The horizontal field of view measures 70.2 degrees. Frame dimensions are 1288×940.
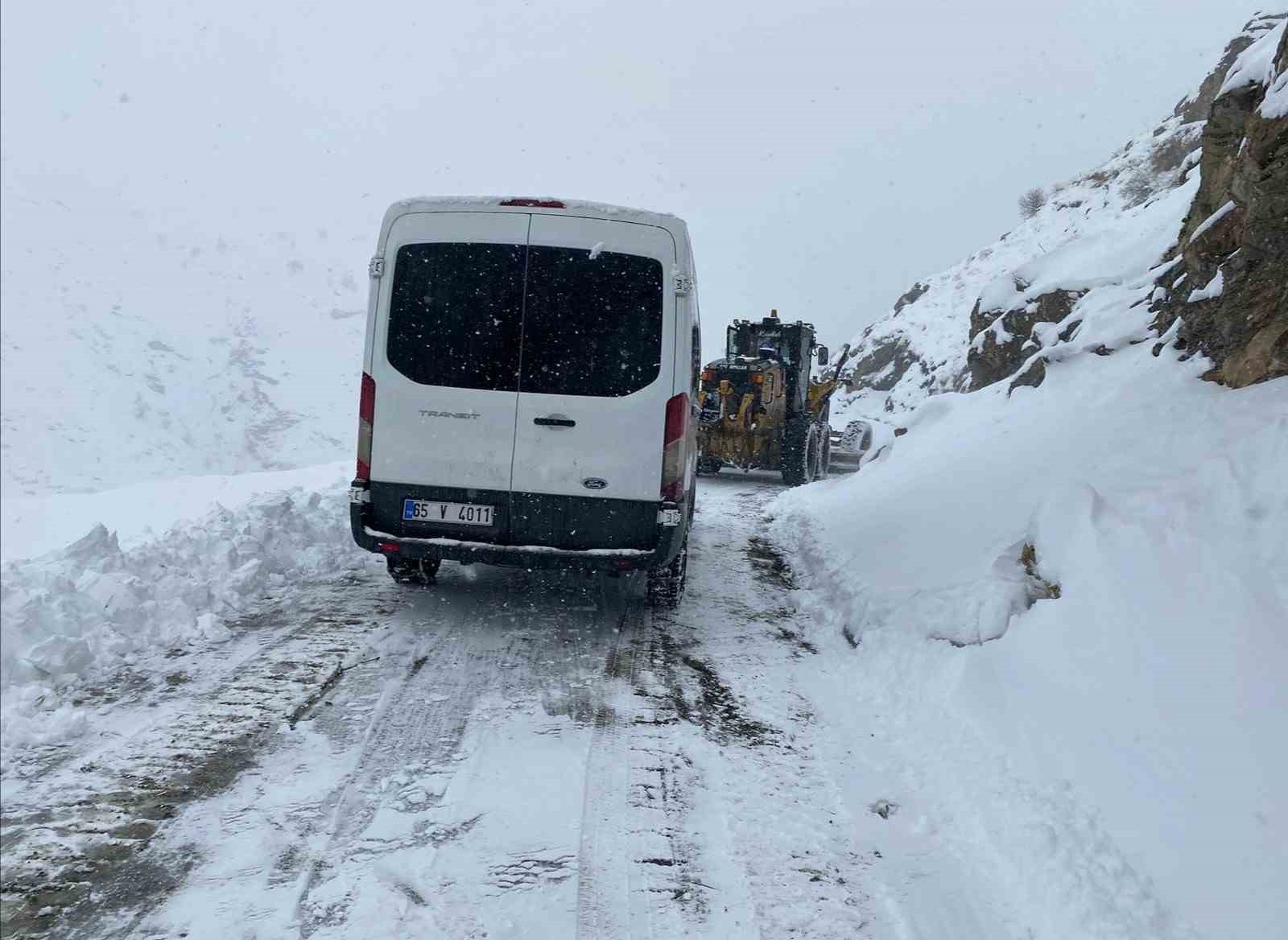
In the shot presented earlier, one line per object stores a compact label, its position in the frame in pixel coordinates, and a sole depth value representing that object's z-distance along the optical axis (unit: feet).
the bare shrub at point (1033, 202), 160.15
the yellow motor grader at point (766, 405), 50.67
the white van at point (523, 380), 17.67
